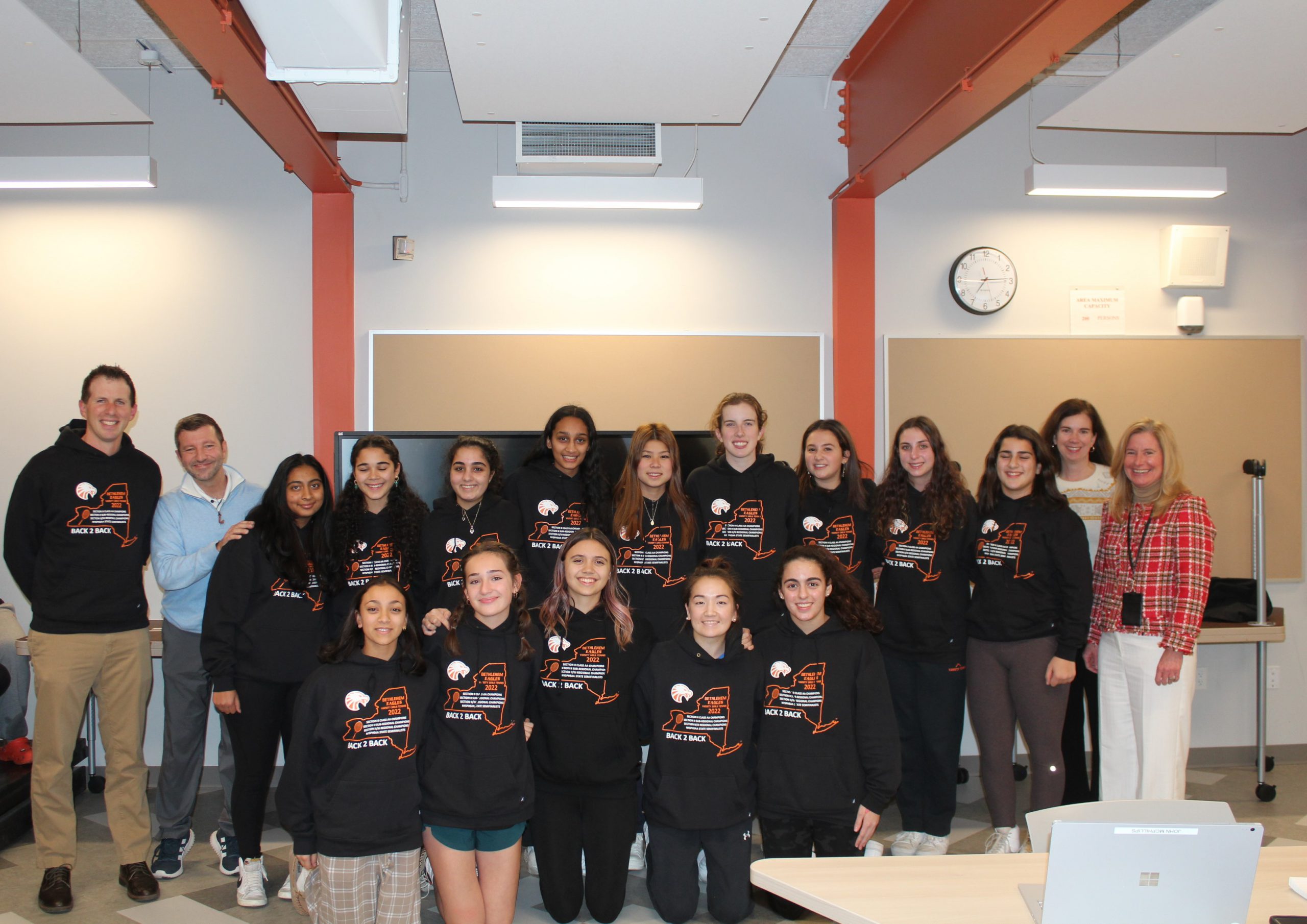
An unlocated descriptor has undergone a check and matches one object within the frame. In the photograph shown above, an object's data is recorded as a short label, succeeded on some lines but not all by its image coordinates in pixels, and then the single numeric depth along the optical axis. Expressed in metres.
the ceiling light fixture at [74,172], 3.78
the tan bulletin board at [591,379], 4.39
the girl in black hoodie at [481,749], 2.64
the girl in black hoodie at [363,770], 2.52
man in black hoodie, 3.03
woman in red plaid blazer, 3.15
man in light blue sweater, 3.22
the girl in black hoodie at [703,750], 2.84
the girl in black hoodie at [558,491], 3.43
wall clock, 4.60
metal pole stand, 4.18
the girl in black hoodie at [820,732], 2.87
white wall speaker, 4.63
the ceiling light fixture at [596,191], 4.04
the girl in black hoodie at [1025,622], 3.28
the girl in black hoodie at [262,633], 2.99
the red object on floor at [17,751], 3.89
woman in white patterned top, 3.58
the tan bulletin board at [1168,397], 4.57
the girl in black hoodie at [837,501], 3.43
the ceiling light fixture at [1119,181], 4.03
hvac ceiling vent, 3.98
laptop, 1.42
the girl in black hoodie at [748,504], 3.40
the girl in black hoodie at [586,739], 2.85
